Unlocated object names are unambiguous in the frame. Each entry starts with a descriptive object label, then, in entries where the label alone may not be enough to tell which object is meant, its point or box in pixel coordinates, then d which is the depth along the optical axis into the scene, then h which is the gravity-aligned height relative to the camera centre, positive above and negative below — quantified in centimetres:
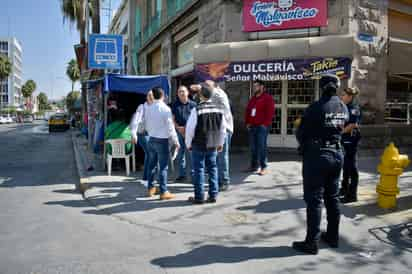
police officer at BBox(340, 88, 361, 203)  576 -37
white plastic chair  873 -61
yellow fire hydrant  573 -77
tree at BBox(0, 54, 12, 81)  7744 +1173
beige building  990 +191
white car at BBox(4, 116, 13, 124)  6484 +67
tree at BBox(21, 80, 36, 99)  11525 +1089
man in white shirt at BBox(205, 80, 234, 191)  692 -62
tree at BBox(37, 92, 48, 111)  15088 +913
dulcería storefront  963 +152
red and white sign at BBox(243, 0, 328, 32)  1033 +309
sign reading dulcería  958 +144
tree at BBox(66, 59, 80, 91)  7056 +1016
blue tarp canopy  890 +98
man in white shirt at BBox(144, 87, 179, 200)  638 -14
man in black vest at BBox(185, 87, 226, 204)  599 -22
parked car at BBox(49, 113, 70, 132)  3328 +7
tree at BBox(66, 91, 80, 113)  6943 +546
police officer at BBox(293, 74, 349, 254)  418 -30
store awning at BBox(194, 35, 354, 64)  966 +199
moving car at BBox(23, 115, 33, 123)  7493 +101
